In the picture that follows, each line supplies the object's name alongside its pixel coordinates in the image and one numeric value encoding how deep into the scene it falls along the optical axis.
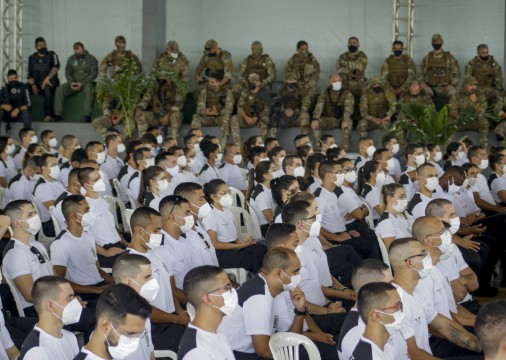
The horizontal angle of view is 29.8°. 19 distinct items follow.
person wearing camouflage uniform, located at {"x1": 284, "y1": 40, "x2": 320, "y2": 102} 14.95
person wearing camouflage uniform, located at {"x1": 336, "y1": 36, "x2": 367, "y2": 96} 15.01
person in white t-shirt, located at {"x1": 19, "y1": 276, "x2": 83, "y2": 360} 4.27
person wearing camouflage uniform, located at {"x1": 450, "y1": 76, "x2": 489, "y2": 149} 13.84
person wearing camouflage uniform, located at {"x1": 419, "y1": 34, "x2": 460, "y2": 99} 14.79
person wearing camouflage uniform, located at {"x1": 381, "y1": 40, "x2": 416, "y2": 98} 14.68
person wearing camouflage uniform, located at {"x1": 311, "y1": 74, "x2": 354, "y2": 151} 14.32
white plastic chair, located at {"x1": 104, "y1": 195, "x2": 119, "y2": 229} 8.34
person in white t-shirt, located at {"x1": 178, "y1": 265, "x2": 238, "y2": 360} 4.15
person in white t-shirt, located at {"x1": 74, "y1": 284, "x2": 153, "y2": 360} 3.76
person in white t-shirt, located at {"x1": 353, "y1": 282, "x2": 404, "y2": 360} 4.25
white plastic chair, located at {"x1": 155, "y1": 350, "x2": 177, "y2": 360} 5.00
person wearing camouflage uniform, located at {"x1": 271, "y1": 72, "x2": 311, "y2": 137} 14.32
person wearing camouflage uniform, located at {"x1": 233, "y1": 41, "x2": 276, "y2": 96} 15.09
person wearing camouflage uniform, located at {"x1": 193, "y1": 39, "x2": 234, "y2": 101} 15.12
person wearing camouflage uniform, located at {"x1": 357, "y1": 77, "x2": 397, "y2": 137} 14.15
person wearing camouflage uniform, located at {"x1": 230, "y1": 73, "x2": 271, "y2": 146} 14.20
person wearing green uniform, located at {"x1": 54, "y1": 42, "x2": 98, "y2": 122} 15.30
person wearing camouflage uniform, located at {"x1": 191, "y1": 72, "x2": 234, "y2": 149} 14.32
